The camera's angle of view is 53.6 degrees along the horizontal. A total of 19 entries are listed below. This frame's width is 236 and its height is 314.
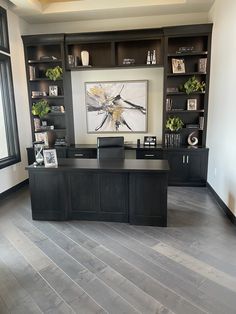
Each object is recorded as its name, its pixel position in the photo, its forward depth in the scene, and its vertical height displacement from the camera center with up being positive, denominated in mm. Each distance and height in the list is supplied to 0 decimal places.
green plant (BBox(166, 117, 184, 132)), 4305 -237
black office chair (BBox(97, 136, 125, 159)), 3558 -542
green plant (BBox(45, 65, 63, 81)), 4406 +737
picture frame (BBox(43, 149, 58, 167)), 2992 -569
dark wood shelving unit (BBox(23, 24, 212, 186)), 4121 +940
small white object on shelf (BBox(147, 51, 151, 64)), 4276 +959
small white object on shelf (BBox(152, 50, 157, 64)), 4258 +953
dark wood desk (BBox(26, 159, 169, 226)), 2816 -978
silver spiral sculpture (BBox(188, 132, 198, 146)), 4438 -550
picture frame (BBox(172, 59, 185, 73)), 4227 +799
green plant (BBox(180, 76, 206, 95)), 4140 +428
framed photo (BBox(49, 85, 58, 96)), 4637 +441
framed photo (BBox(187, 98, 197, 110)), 4379 +121
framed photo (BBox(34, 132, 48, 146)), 4660 -455
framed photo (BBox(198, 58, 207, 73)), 4088 +798
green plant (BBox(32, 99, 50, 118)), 4551 +84
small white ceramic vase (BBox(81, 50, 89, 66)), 4367 +1002
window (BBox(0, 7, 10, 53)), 3876 +1350
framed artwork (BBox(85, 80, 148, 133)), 4637 +115
